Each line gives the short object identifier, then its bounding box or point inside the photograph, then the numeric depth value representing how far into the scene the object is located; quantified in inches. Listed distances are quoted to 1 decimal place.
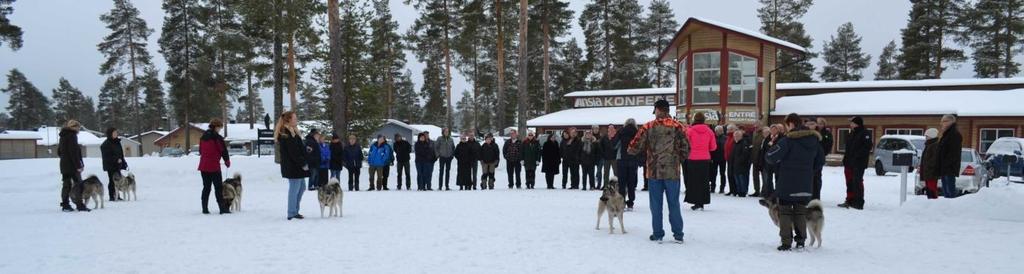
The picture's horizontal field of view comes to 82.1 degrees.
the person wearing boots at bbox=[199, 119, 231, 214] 354.9
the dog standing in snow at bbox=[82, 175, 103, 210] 390.6
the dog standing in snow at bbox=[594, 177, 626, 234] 288.2
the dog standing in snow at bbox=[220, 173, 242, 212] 372.2
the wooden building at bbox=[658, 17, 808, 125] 997.8
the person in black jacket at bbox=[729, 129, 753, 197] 470.6
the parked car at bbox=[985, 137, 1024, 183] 656.4
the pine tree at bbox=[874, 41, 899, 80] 2134.6
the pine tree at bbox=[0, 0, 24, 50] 831.7
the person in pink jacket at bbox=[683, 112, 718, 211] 304.8
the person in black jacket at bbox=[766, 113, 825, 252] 243.0
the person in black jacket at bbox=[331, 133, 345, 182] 570.3
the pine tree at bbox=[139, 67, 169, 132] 2714.1
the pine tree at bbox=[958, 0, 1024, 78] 1454.2
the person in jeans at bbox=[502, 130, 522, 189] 600.1
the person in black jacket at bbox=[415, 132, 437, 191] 578.6
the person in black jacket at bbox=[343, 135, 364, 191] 592.4
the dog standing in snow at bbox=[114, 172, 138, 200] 462.0
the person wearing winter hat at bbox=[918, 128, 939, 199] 360.2
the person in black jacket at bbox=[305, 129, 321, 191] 495.2
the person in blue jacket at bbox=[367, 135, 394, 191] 580.7
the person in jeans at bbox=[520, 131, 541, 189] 598.5
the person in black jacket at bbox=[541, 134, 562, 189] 593.6
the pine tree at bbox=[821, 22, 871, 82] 2044.8
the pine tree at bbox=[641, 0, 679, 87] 1905.8
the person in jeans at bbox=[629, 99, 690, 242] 258.7
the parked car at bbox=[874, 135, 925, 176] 805.9
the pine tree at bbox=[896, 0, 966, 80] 1472.7
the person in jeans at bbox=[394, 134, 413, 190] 588.1
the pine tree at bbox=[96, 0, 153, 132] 1577.3
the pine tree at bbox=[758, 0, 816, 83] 1669.4
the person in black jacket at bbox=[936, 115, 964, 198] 345.7
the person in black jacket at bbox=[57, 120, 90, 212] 380.2
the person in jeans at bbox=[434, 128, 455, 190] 597.3
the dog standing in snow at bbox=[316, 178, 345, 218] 350.0
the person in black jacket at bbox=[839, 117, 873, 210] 378.3
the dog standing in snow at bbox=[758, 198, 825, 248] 246.5
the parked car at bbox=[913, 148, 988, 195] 480.1
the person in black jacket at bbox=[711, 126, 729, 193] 504.9
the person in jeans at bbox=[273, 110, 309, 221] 332.2
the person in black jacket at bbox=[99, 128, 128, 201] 443.2
